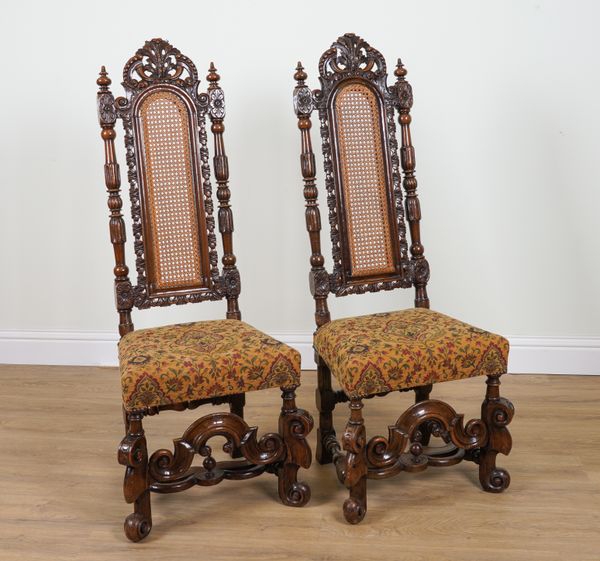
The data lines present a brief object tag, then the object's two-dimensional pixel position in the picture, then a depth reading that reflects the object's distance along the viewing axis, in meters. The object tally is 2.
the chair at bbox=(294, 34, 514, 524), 2.16
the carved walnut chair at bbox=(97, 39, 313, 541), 2.10
